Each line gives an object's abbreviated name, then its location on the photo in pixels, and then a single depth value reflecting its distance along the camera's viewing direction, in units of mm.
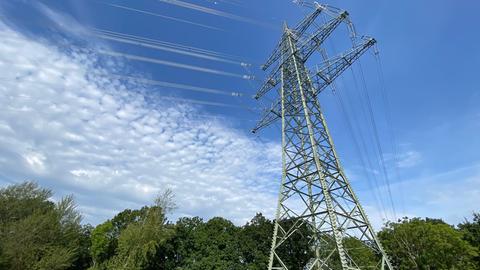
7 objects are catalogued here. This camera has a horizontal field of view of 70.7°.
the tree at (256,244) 36062
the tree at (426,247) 32188
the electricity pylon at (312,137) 16328
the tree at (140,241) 29312
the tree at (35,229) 28125
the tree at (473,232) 36438
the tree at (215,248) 35500
